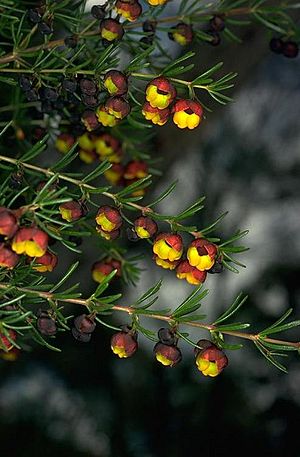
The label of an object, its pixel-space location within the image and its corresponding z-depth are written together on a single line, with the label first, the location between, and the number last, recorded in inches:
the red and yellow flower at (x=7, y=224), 21.8
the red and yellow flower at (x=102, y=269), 27.1
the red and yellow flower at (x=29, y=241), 21.8
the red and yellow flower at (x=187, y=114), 23.5
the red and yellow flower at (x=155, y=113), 23.5
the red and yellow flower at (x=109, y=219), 23.6
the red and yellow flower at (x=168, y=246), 23.5
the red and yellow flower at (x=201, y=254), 23.4
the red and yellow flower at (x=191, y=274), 23.6
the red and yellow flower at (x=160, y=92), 23.1
